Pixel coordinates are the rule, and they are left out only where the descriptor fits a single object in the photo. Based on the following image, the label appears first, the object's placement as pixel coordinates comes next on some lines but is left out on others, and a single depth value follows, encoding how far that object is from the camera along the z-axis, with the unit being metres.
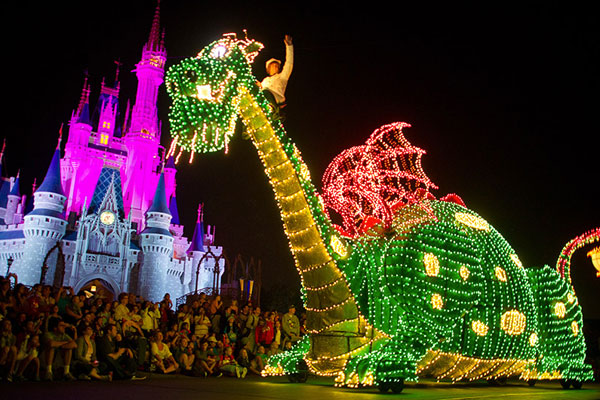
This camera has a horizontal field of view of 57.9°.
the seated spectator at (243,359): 10.15
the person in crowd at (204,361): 9.34
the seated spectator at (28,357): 7.09
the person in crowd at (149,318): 9.99
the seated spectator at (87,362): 7.56
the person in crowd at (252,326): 10.88
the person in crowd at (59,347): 7.29
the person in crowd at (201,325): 10.34
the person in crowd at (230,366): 9.37
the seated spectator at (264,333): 11.05
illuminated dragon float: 7.04
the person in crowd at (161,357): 9.00
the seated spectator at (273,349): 10.90
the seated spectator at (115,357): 7.80
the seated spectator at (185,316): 10.42
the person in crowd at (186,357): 9.36
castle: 38.56
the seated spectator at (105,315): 8.82
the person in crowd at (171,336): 9.73
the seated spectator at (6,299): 7.98
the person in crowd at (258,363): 10.29
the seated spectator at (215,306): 11.63
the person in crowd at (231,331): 10.69
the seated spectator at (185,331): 9.70
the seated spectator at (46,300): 8.26
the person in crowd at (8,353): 6.95
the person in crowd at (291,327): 11.54
